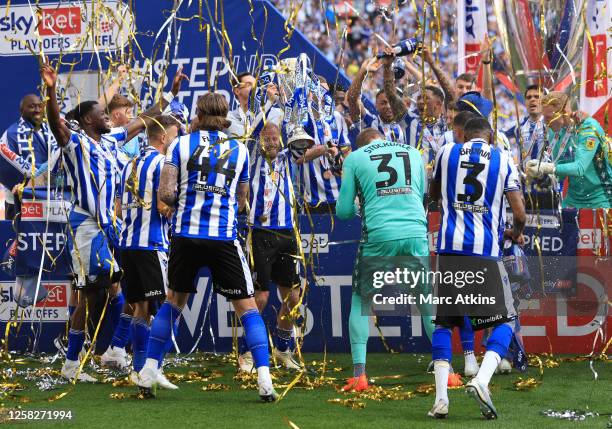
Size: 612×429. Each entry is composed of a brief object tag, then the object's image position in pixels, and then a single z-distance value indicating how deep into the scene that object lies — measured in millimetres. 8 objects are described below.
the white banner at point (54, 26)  22766
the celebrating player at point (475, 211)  14172
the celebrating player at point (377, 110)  19656
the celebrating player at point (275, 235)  17578
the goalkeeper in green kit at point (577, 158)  18984
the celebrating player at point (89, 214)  16312
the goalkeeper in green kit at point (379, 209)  15398
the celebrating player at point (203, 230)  14398
